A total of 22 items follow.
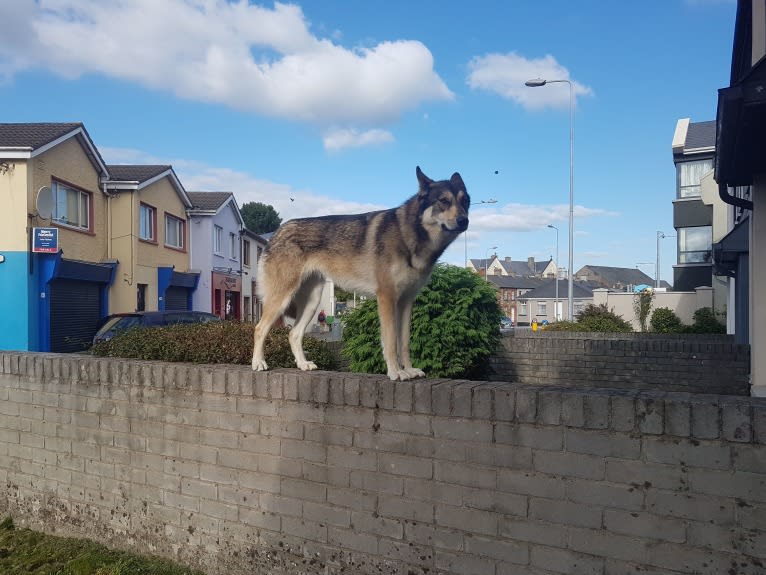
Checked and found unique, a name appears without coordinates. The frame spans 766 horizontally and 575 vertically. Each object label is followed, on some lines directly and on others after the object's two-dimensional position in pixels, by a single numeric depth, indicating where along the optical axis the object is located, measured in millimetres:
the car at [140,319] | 15742
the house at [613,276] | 100375
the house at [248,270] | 38969
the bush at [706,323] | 20562
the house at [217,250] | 31609
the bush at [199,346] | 6039
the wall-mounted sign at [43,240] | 17359
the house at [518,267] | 110625
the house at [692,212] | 29609
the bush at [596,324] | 19031
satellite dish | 17734
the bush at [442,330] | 7586
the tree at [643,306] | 29234
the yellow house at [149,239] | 23312
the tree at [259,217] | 71894
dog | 4352
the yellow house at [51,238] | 17359
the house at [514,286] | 76375
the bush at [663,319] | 26206
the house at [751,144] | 4715
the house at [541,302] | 73062
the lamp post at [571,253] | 25625
